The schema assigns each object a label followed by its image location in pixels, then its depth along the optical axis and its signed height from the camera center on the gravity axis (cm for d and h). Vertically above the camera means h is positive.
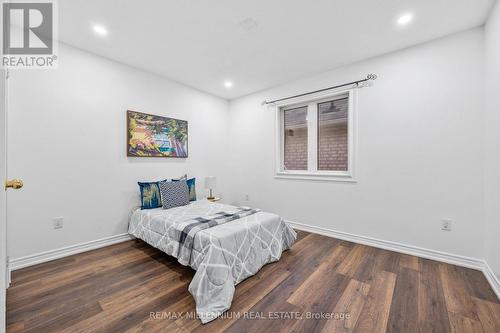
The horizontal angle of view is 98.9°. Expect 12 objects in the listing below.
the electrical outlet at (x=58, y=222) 254 -68
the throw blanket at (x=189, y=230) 212 -66
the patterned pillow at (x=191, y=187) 357 -36
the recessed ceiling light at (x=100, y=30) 230 +150
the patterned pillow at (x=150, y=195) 304 -42
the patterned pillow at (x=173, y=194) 303 -41
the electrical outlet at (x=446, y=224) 245 -68
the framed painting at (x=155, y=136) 316 +48
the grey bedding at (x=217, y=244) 175 -83
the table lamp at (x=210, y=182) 393 -30
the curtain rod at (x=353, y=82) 290 +119
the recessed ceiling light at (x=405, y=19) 213 +150
